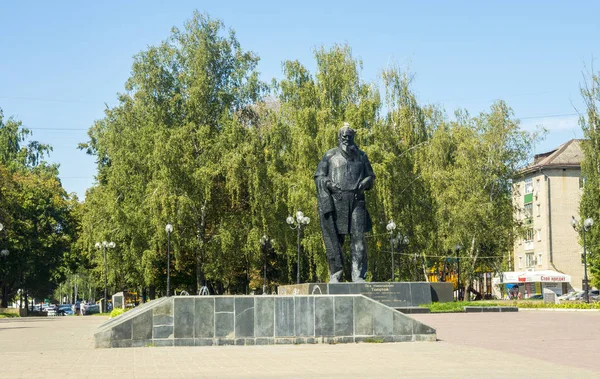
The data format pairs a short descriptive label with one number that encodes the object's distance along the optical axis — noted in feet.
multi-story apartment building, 249.55
